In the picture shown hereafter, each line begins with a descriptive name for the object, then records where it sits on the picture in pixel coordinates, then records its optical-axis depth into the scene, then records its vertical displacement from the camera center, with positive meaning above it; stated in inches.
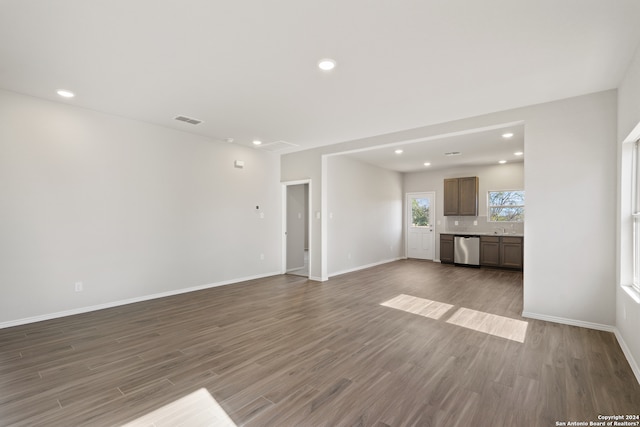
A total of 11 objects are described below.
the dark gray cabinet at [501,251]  283.3 -37.1
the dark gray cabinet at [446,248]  323.3 -38.3
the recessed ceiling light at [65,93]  140.3 +56.2
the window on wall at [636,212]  113.0 +0.6
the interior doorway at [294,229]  275.0 -15.6
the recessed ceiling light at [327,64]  109.6 +55.5
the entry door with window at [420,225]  352.8 -14.6
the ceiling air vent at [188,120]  175.5 +55.3
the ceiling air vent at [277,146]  231.8 +53.4
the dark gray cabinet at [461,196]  315.6 +17.9
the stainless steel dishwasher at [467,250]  304.0 -38.5
